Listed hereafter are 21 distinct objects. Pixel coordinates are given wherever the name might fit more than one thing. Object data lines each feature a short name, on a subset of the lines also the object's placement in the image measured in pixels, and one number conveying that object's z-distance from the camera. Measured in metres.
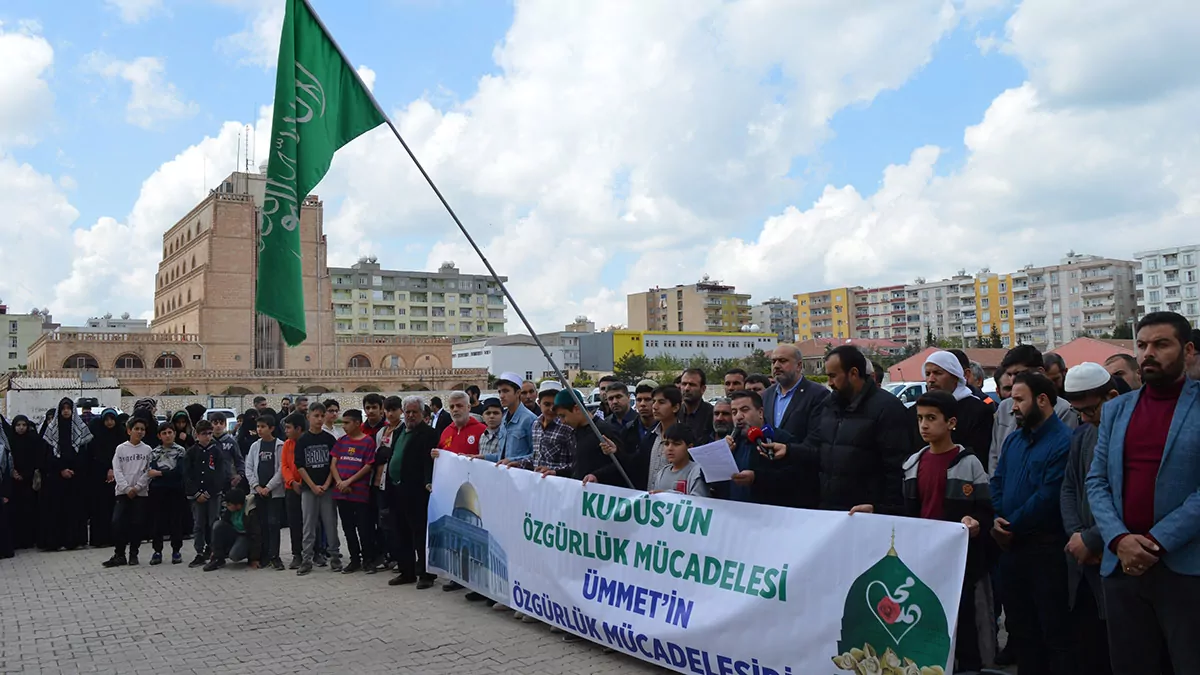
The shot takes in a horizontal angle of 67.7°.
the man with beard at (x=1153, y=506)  3.77
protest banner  4.52
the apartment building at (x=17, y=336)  130.38
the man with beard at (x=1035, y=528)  4.80
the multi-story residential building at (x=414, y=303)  131.12
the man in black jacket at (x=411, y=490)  9.12
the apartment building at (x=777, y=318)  173.75
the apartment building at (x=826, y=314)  164.88
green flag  7.73
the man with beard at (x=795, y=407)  5.86
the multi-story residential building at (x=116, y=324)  139.00
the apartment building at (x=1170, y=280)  115.94
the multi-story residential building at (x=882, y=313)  157.75
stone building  69.94
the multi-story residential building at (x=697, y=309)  151.25
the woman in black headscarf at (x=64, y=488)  12.21
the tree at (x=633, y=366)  95.56
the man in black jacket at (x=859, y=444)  5.30
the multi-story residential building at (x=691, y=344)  118.25
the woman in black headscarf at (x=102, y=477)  12.37
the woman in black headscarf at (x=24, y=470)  12.18
